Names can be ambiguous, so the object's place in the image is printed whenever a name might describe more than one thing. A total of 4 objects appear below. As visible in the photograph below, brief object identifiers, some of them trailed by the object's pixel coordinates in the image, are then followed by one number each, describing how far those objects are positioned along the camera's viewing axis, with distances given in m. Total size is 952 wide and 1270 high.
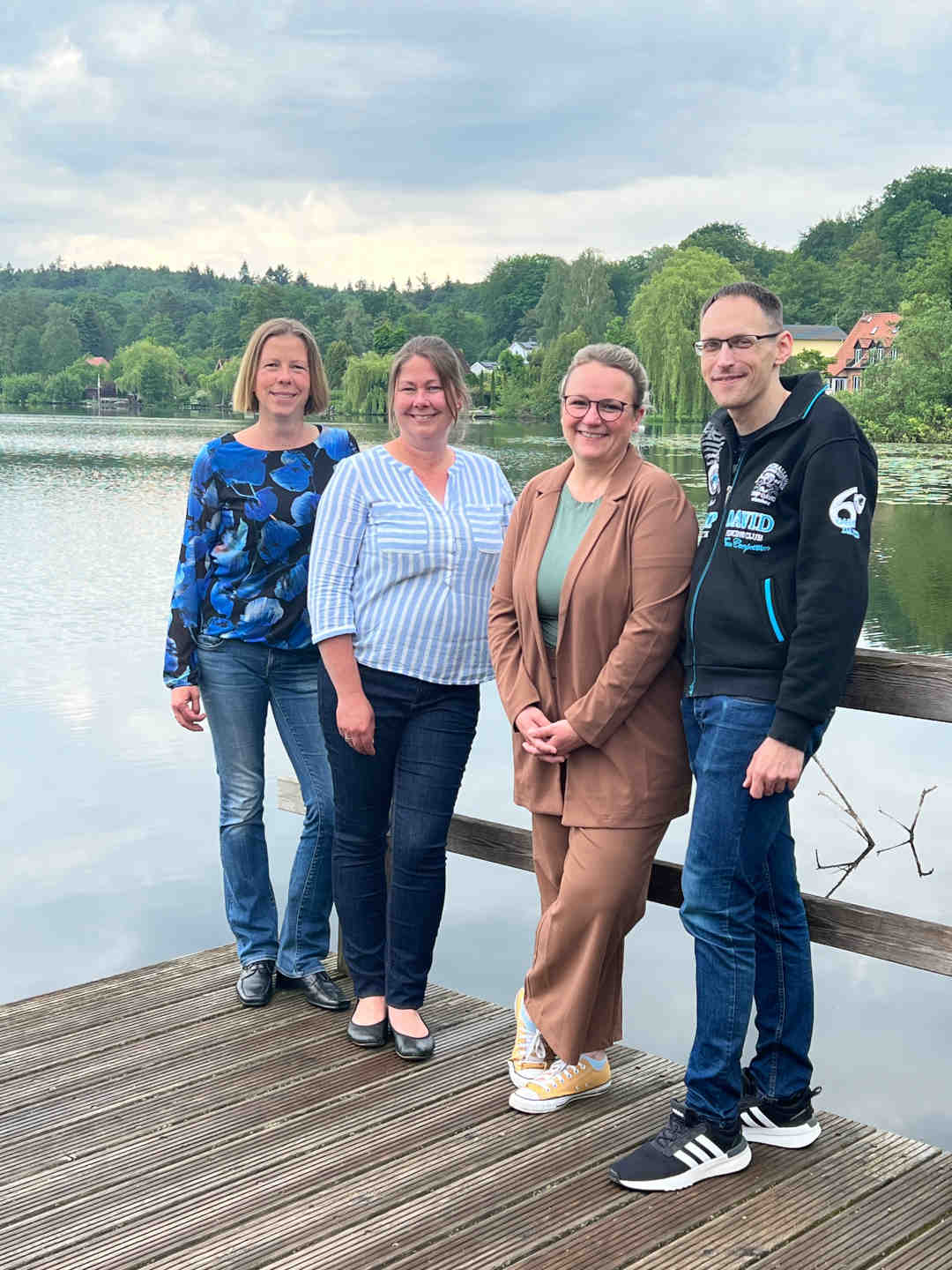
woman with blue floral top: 3.58
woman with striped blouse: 3.25
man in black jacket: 2.54
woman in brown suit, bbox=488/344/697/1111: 2.88
